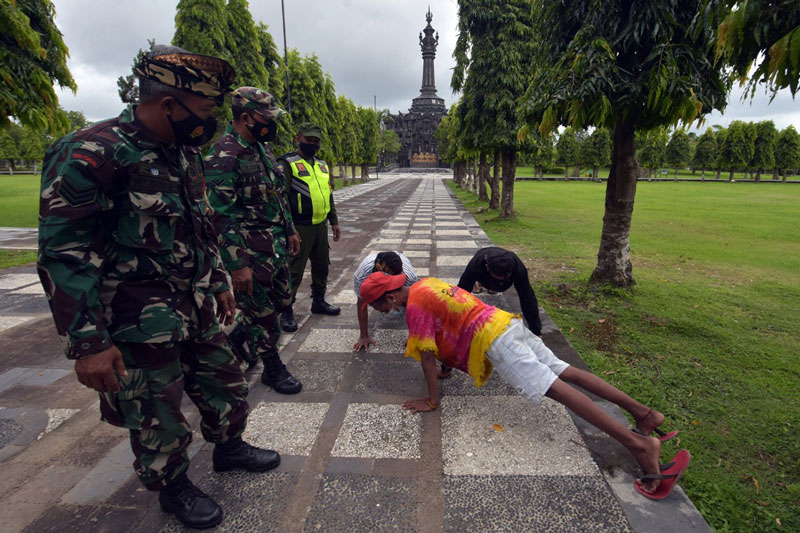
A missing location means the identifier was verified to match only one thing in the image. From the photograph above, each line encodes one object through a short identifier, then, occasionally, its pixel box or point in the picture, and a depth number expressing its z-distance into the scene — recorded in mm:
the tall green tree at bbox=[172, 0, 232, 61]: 11477
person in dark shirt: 3533
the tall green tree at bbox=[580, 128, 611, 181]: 45031
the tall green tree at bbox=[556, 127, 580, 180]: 47969
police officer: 4184
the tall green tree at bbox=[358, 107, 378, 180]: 39250
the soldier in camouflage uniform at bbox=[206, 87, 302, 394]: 2961
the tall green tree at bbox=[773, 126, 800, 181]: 42525
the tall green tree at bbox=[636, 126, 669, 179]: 45250
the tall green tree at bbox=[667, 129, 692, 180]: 47781
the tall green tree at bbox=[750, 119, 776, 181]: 43156
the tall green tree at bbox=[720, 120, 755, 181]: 44250
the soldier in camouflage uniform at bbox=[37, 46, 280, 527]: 1604
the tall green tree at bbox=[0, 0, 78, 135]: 6074
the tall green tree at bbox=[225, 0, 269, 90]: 12607
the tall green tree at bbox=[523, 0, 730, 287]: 4328
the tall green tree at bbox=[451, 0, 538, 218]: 12031
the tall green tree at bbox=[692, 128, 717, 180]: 47594
